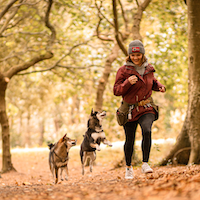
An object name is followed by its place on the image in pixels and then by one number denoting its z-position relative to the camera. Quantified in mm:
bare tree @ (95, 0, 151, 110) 16872
